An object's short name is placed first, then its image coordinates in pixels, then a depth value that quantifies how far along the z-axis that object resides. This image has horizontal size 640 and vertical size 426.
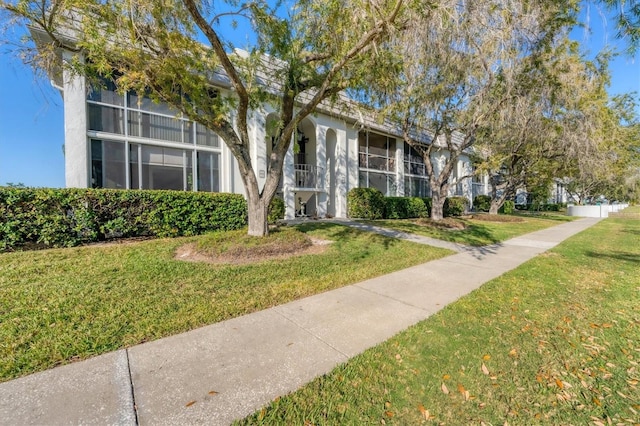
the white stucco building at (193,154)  8.99
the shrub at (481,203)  27.70
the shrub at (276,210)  11.34
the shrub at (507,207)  27.39
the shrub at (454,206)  19.80
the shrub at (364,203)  15.45
